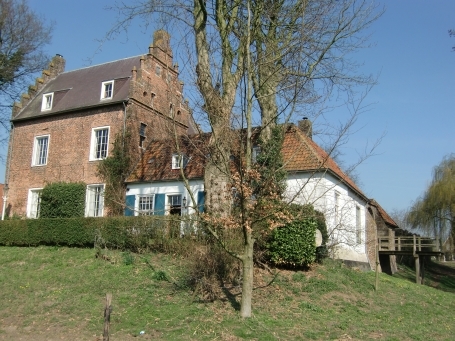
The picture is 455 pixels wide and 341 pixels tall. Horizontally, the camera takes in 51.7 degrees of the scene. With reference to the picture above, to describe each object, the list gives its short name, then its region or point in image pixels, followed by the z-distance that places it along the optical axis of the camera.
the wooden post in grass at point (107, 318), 8.97
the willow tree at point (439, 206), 33.66
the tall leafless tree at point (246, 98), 10.58
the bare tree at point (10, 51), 31.84
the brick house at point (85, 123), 25.62
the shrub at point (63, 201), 24.28
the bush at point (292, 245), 15.78
